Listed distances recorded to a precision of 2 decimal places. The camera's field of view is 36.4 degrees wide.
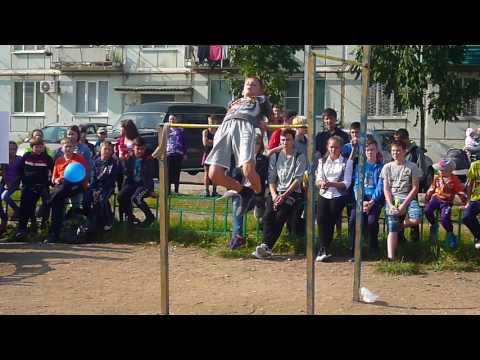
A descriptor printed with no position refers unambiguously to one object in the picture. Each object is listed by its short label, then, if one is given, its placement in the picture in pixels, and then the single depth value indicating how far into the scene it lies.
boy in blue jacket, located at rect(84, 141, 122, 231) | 10.63
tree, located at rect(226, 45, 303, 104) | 21.32
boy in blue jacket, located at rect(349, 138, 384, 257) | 9.07
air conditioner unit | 32.53
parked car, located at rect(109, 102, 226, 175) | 17.61
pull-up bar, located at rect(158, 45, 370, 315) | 6.02
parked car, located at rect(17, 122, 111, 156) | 20.28
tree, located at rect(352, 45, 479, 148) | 18.42
